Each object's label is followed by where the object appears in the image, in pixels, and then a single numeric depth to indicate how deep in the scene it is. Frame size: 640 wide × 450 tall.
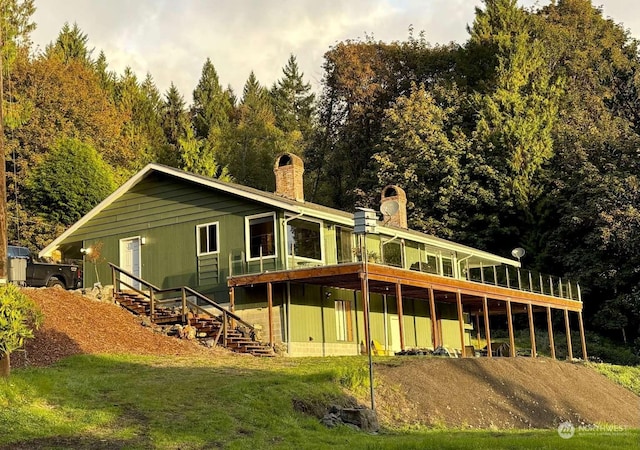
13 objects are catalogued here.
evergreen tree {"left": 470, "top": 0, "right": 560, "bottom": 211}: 42.44
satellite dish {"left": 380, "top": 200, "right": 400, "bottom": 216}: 32.53
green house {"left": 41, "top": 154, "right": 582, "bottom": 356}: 24.38
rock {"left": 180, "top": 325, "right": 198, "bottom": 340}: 22.00
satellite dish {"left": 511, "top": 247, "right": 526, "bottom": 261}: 34.41
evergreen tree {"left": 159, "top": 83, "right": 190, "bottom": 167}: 50.66
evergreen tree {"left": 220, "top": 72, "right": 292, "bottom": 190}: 57.25
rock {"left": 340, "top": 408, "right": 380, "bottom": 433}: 13.38
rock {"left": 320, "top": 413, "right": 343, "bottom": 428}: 13.14
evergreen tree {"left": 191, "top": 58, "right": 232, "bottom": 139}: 62.00
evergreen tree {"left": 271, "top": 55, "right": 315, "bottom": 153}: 65.59
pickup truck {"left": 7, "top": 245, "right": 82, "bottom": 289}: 25.20
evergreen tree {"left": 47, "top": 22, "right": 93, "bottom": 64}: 57.41
